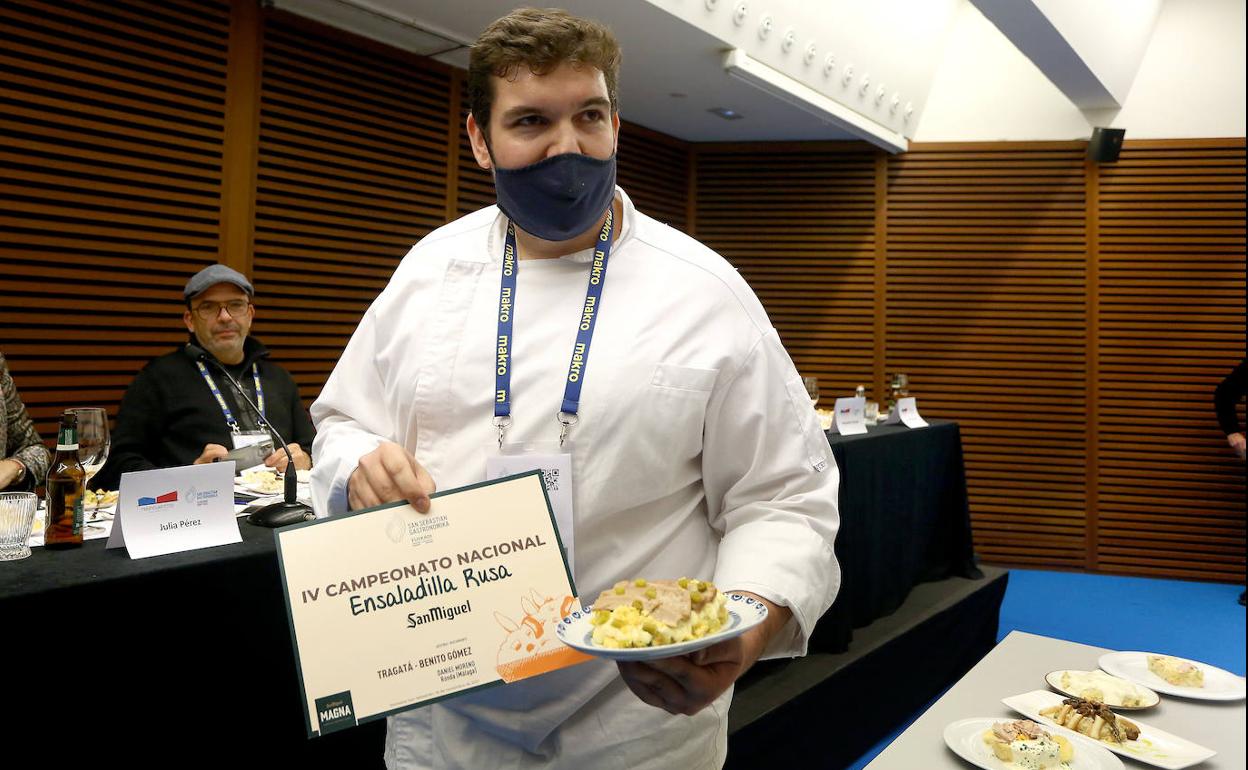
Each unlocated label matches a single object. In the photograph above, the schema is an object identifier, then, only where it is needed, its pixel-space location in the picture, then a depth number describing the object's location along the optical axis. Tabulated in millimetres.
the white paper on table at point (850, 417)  4129
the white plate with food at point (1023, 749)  1318
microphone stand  2150
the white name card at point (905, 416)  4797
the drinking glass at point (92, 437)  1937
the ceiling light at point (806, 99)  5070
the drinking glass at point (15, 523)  1726
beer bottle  1772
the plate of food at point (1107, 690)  1549
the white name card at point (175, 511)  1823
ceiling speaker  6391
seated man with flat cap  3498
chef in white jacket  1170
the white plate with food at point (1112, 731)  1324
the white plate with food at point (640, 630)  895
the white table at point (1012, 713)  1368
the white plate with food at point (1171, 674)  1558
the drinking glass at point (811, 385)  4391
